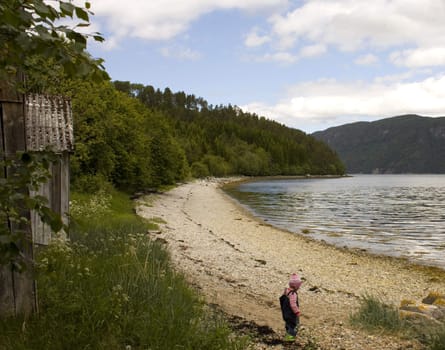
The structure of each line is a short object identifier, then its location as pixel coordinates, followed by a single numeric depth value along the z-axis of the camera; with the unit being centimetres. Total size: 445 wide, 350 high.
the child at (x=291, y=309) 783
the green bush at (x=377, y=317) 853
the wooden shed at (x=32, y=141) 520
